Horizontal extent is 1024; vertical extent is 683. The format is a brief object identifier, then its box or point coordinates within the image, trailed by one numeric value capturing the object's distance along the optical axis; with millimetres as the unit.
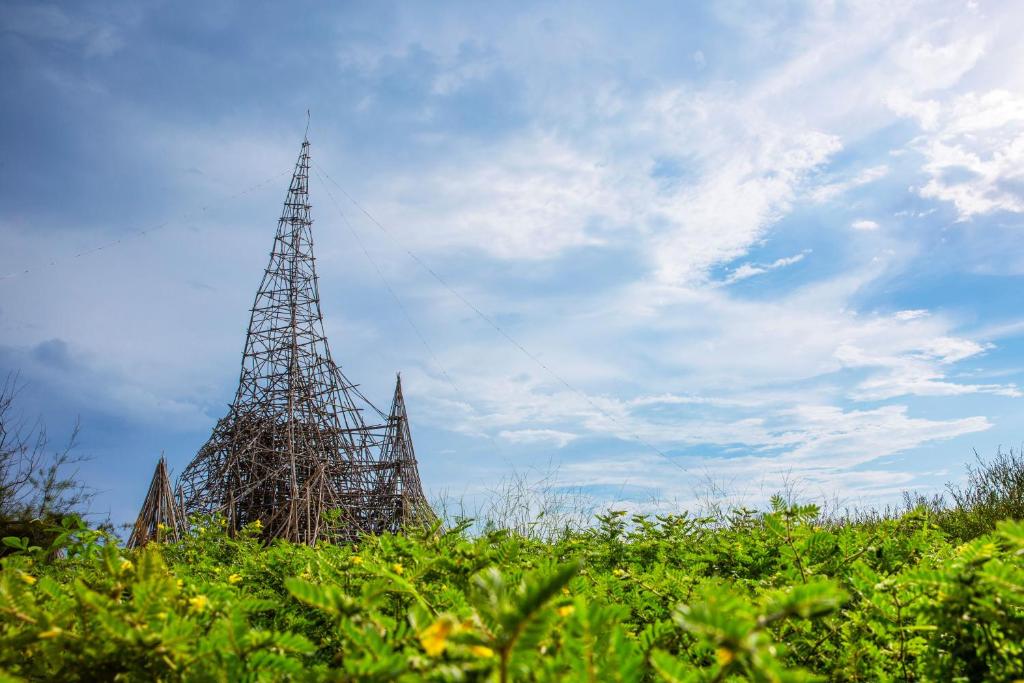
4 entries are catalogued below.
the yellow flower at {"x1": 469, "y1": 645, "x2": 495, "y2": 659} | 975
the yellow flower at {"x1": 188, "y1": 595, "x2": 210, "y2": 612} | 1596
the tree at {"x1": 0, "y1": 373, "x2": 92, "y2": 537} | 11234
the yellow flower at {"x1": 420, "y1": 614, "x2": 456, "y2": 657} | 971
